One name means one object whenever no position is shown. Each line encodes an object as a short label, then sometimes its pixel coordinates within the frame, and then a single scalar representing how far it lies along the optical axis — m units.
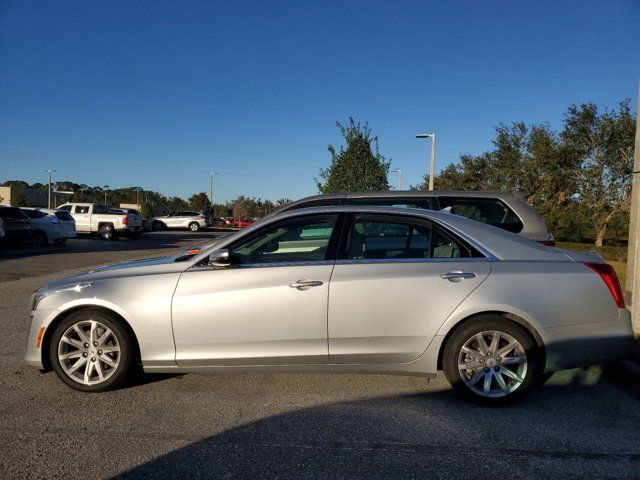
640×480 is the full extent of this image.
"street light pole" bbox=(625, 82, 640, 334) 5.68
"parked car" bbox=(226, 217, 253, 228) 53.11
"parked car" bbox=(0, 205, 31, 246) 19.12
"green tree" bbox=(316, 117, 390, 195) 19.83
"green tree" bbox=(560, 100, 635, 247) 24.42
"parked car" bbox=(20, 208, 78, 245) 20.80
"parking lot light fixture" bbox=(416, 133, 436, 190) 22.86
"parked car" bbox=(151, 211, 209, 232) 42.81
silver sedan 3.93
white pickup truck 26.56
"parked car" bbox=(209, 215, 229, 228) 55.89
